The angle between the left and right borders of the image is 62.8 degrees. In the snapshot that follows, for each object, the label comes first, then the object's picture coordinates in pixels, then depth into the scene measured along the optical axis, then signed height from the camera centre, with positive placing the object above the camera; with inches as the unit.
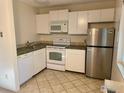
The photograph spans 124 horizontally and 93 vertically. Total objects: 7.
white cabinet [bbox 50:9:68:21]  139.3 +31.6
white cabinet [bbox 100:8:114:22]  117.6 +26.9
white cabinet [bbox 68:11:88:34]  131.2 +20.0
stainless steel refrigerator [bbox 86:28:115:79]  110.0 -16.2
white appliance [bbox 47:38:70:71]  139.1 -24.0
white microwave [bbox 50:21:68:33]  140.0 +15.2
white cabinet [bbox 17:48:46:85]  104.1 -30.8
